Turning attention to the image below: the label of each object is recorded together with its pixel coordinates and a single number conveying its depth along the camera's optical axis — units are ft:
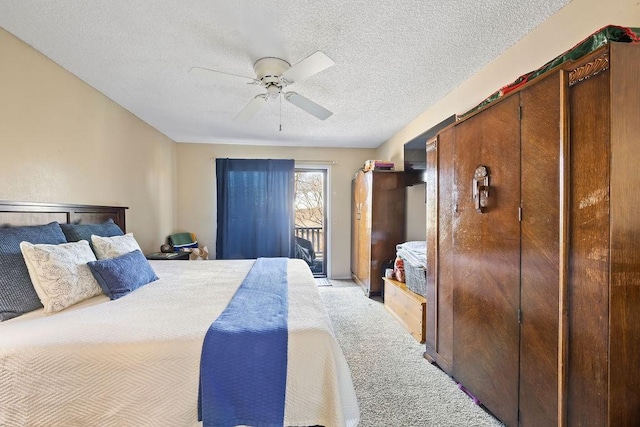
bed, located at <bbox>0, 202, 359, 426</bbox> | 3.83
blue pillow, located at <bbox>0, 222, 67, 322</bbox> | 4.84
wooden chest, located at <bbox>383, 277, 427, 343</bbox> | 8.57
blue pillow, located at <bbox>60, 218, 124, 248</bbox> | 7.09
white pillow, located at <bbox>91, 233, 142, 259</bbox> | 6.91
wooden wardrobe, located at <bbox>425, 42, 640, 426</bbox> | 3.24
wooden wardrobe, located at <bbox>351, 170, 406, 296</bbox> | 13.10
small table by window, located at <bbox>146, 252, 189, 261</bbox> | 11.43
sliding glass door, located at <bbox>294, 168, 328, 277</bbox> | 17.22
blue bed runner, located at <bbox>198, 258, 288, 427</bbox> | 3.90
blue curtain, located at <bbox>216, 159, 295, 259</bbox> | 15.81
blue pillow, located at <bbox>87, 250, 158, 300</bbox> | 5.90
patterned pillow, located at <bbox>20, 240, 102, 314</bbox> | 5.12
